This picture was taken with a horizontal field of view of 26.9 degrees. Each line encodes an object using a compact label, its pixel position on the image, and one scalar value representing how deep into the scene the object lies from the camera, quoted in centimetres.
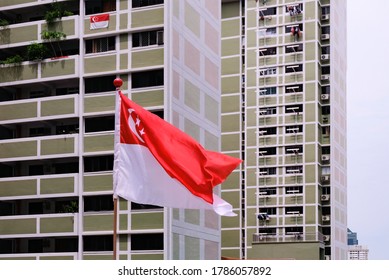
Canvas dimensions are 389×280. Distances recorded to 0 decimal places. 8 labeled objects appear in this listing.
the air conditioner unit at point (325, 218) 7125
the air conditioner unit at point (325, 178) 7156
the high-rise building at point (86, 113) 3881
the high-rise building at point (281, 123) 7088
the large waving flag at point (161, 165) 1691
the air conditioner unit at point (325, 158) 7200
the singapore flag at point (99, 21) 4097
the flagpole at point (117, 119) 1627
